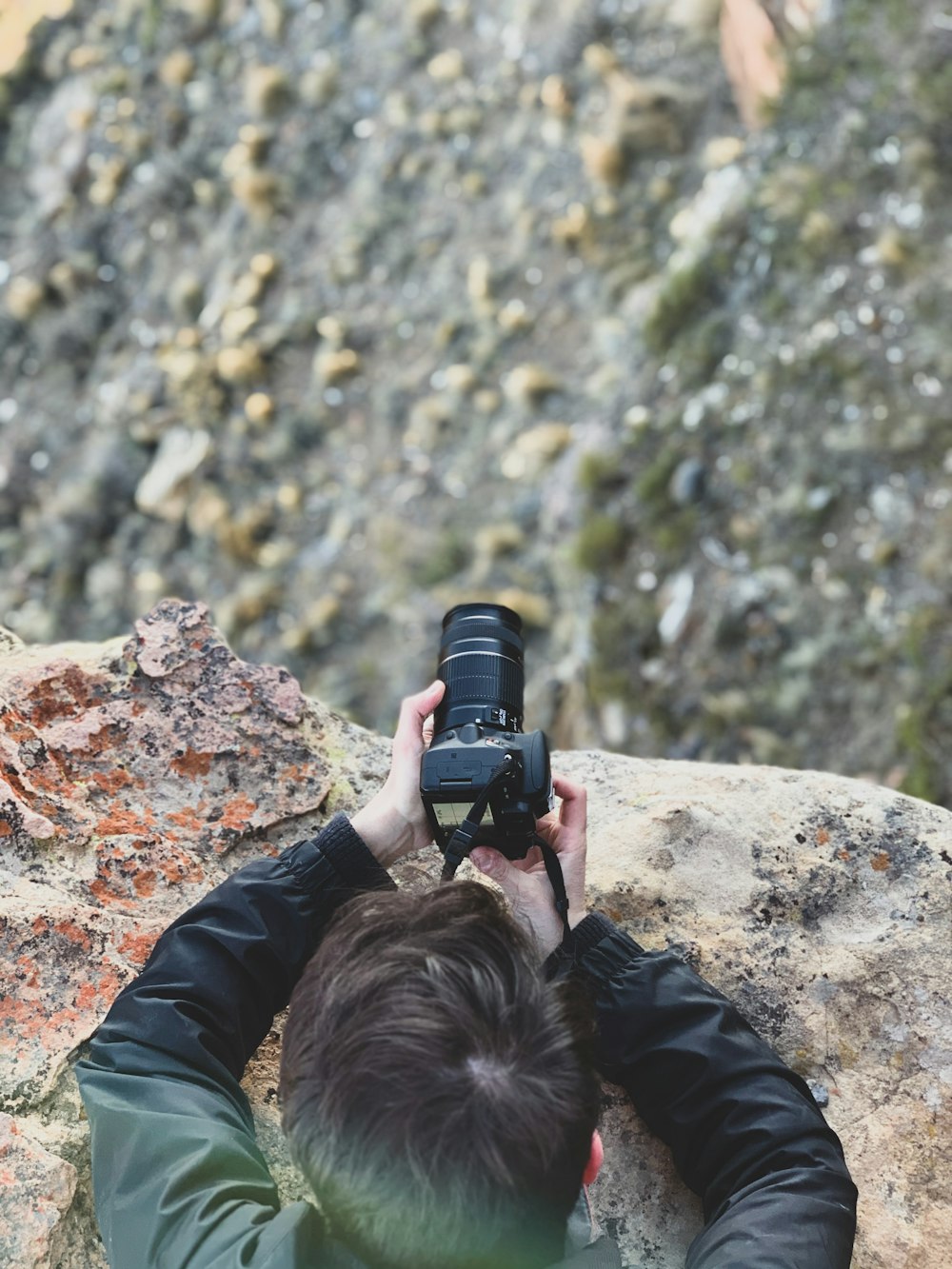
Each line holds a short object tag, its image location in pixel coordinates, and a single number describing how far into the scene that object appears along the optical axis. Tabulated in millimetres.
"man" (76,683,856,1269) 1341
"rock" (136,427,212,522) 9438
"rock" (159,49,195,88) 11352
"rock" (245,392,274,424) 9289
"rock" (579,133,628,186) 8133
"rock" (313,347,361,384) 9070
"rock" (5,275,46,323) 11102
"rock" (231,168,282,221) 10070
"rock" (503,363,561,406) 7953
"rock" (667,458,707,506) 6352
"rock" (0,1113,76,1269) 1846
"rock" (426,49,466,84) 9438
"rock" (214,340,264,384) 9461
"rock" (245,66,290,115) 10398
